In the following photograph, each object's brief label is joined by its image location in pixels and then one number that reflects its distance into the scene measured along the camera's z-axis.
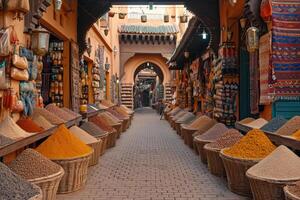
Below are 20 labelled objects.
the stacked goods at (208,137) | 6.42
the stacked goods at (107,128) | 8.48
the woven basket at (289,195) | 2.93
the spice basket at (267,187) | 3.58
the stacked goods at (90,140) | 6.23
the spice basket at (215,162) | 5.54
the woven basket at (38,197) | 2.97
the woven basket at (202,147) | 6.43
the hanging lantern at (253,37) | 6.65
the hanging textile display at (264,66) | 6.47
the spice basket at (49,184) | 3.71
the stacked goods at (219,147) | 5.50
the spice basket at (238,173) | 4.43
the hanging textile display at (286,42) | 6.11
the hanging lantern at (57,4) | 7.46
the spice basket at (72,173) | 4.70
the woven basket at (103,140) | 7.36
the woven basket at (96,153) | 6.30
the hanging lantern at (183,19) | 16.39
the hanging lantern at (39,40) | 6.25
